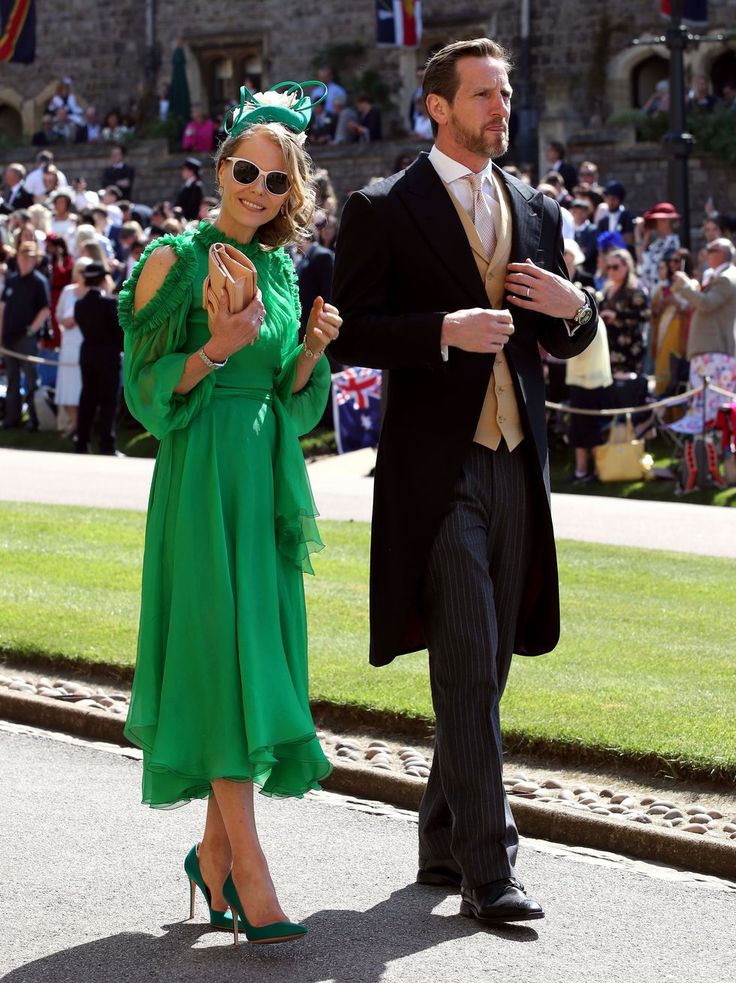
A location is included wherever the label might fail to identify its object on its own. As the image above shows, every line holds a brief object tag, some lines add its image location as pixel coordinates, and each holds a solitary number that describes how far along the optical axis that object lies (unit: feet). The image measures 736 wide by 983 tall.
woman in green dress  15.28
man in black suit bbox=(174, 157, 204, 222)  77.05
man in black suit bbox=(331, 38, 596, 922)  15.65
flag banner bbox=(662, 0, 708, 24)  89.51
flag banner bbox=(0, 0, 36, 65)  130.21
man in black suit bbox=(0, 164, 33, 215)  84.38
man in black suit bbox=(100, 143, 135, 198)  94.48
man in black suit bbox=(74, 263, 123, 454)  54.85
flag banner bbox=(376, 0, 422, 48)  111.75
